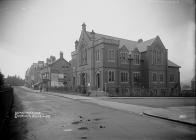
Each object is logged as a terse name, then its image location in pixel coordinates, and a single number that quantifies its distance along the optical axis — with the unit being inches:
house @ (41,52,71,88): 2447.1
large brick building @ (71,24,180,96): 1376.7
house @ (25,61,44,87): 3177.2
